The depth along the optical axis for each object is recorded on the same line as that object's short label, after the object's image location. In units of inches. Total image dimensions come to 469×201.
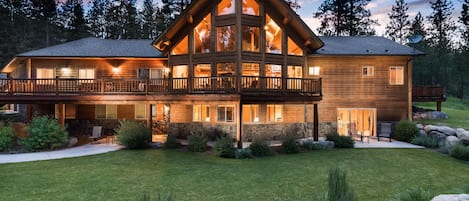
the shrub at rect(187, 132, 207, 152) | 584.1
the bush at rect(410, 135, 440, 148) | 631.2
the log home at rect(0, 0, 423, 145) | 655.8
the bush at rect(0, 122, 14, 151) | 570.6
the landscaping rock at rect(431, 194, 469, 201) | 150.5
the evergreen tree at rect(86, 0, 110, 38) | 1699.1
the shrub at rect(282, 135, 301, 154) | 584.7
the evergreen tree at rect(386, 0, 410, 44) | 1696.6
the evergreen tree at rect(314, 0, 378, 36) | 1412.4
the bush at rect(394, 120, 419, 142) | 704.4
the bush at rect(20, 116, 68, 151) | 577.6
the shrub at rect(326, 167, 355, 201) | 137.1
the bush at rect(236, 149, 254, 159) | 539.2
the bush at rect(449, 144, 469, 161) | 522.9
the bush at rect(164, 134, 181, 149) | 611.8
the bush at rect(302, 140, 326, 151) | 617.7
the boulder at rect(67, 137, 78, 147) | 633.7
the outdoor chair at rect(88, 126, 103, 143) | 663.4
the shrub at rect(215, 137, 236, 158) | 543.8
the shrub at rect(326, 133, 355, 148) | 635.5
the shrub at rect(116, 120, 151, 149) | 597.9
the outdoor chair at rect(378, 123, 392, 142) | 715.4
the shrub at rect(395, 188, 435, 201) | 195.2
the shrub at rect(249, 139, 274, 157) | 559.5
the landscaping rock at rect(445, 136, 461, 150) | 578.7
